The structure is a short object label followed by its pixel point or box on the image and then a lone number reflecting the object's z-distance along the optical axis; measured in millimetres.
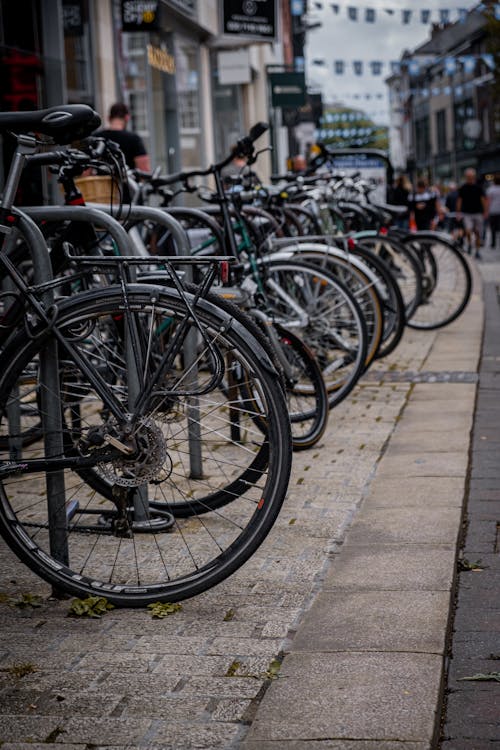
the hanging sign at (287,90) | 23641
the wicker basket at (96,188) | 5895
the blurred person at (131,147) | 9445
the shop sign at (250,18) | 19922
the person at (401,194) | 18828
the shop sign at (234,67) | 21500
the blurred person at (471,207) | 26406
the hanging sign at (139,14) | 14164
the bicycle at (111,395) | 3443
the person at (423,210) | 19606
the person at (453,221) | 26272
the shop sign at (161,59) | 16812
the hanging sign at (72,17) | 12977
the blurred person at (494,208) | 29375
